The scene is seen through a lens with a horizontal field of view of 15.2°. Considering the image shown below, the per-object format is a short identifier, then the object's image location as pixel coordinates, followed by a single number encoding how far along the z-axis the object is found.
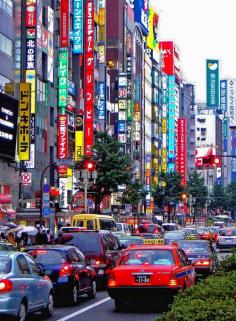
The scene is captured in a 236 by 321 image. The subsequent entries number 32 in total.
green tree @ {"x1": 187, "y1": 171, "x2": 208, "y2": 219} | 150.50
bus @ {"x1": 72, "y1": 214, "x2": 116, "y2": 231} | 44.28
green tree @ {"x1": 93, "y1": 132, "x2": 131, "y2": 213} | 65.19
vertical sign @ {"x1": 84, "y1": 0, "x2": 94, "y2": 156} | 81.12
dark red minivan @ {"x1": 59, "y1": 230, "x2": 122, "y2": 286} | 25.59
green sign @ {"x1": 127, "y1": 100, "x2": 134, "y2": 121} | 110.00
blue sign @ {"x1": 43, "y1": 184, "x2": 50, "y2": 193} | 45.84
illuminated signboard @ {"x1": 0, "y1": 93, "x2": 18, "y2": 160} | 54.94
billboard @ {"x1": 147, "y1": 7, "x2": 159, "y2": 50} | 148.75
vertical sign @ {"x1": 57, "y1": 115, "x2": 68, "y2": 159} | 75.50
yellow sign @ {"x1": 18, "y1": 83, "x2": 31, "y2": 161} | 58.81
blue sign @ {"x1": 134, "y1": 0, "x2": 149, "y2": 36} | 136.02
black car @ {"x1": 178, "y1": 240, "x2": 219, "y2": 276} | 27.17
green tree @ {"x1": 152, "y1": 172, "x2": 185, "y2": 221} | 117.12
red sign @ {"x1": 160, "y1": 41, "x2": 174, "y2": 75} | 170.25
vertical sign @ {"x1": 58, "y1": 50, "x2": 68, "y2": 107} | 77.12
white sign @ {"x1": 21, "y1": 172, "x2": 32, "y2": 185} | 65.69
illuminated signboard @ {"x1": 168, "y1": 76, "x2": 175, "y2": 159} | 156.39
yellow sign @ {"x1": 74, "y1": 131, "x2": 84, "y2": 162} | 81.75
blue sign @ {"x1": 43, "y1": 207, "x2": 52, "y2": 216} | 44.69
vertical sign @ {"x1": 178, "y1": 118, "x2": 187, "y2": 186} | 162.50
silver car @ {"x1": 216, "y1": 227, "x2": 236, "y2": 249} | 55.00
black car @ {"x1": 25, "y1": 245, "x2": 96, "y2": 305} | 20.19
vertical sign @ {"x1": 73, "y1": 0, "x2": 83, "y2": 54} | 79.56
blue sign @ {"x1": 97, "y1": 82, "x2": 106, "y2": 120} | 96.19
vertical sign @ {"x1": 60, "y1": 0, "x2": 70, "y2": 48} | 76.94
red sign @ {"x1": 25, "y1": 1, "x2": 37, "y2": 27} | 67.69
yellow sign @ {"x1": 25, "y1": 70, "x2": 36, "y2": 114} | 67.44
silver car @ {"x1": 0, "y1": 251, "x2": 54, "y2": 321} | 14.95
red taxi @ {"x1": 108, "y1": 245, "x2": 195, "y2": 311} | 18.97
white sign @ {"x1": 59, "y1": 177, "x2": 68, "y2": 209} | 77.62
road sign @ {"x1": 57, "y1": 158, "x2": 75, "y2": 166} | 49.91
